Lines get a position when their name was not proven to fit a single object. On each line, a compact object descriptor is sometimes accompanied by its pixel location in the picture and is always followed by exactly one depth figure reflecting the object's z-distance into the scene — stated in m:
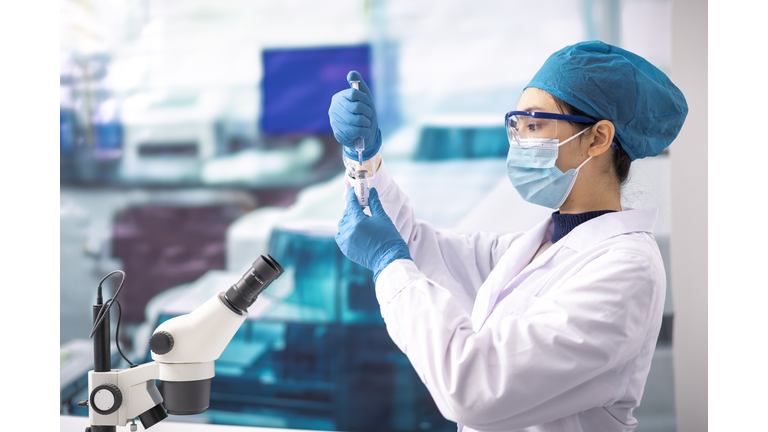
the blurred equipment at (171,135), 1.79
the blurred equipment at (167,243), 1.78
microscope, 0.78
